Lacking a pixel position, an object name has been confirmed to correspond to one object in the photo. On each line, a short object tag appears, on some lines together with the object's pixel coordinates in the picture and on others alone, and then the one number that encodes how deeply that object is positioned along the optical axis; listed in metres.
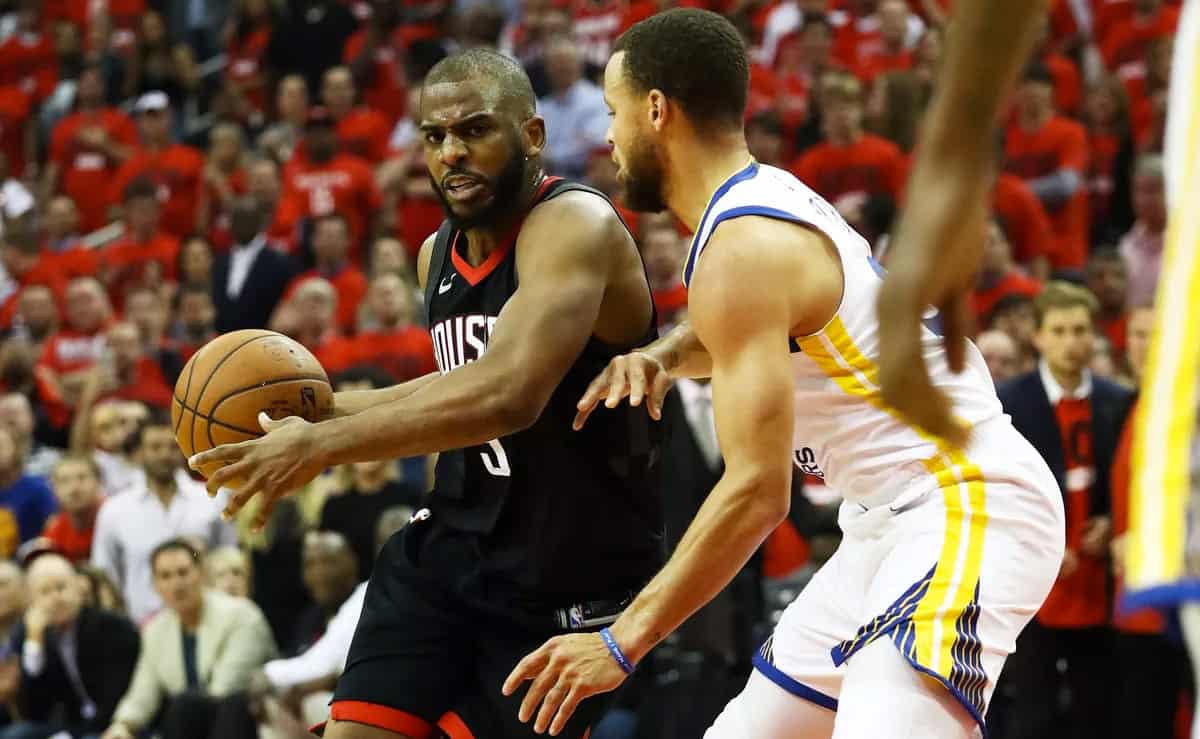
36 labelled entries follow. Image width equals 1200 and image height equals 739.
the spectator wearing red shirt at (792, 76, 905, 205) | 19.56
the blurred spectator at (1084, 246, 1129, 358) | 17.77
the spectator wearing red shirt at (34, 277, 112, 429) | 22.55
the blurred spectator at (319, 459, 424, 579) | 15.30
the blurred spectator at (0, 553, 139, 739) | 15.56
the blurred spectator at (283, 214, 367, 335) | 21.55
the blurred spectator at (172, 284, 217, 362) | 22.09
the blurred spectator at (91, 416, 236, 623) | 16.59
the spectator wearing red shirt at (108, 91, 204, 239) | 26.12
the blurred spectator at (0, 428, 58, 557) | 18.61
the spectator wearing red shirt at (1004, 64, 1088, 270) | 19.72
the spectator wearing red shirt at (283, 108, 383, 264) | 23.62
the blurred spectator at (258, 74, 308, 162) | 26.31
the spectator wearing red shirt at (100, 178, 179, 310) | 24.47
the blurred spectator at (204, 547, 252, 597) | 15.52
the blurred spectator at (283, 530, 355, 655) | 14.73
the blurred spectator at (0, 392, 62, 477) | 18.97
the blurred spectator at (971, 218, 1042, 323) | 17.12
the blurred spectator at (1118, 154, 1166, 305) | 18.09
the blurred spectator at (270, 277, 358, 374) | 19.27
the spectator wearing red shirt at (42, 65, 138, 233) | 27.92
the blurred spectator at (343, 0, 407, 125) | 26.83
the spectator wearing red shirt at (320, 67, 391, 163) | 25.11
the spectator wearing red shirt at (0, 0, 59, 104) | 31.50
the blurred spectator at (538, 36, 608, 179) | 23.19
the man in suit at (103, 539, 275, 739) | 14.74
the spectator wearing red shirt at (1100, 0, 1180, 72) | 21.61
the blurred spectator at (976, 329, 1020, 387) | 14.84
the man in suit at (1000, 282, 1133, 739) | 13.03
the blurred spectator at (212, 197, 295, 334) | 22.48
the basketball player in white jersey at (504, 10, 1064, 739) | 6.50
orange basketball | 7.66
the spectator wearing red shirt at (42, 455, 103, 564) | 17.64
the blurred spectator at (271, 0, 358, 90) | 28.48
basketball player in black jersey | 8.00
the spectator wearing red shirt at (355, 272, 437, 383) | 18.78
